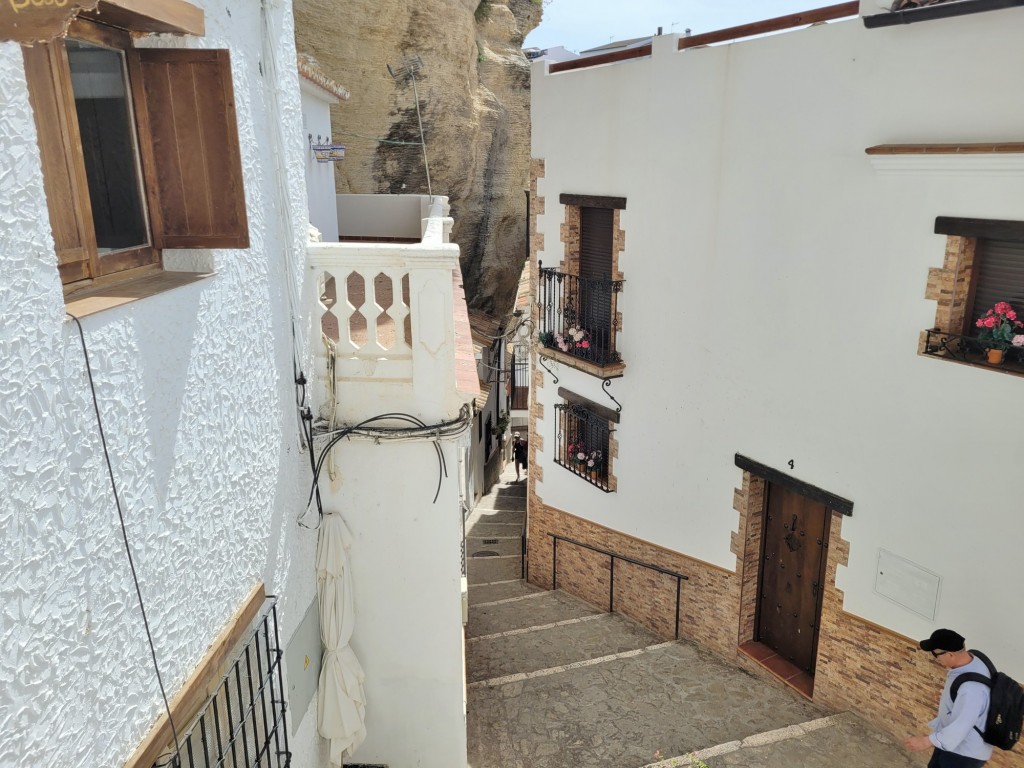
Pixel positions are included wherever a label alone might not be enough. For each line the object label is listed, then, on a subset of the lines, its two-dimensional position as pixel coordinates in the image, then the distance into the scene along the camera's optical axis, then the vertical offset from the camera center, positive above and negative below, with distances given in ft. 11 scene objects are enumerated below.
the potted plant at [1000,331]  19.54 -3.69
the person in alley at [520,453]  63.52 -21.49
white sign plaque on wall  22.35 -11.68
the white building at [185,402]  8.07 -3.14
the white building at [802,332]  20.56 -4.85
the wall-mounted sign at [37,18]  6.39 +1.48
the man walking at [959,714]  17.53 -11.96
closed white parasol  17.81 -10.51
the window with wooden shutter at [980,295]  19.69 -2.93
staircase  23.13 -17.24
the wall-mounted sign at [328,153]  34.32 +1.75
